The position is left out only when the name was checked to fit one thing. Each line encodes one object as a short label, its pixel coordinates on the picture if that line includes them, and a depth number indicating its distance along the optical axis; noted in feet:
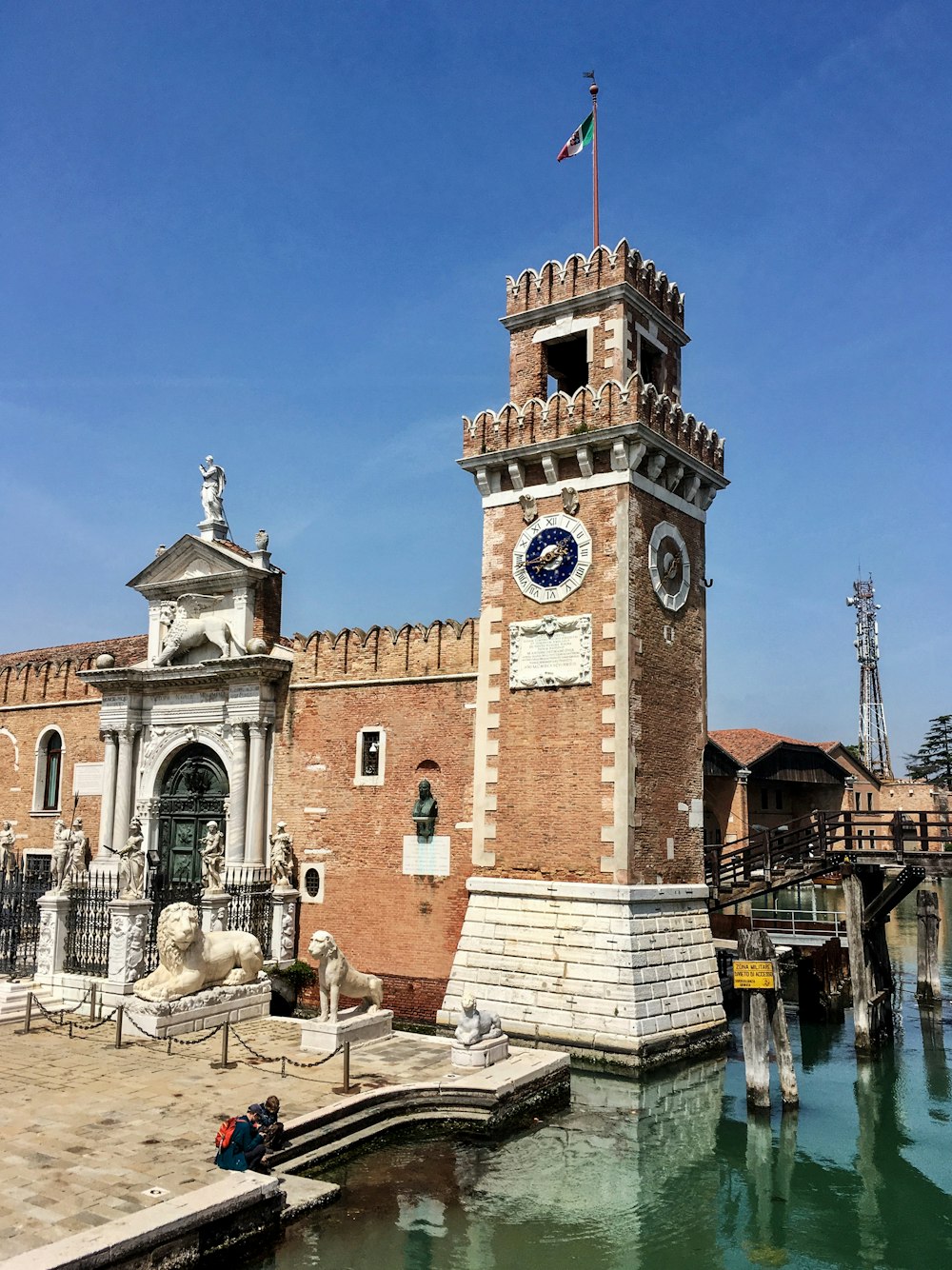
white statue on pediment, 85.05
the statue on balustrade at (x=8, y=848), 91.35
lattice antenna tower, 266.36
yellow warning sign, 50.72
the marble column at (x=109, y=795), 83.15
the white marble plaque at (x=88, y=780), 89.56
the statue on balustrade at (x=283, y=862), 74.43
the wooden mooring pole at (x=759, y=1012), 50.84
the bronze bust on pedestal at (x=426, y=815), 69.92
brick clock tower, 59.72
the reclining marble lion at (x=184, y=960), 56.13
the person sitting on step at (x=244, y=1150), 35.24
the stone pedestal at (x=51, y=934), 64.80
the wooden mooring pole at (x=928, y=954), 82.12
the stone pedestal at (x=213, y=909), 65.67
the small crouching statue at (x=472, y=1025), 50.19
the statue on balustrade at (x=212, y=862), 67.26
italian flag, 70.44
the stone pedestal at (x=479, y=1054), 49.80
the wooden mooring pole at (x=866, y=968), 64.34
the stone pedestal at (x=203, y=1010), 54.44
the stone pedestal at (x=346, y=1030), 52.16
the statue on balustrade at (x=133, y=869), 63.05
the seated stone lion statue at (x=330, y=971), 52.42
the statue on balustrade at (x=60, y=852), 80.49
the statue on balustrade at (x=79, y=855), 82.43
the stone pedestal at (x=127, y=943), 60.29
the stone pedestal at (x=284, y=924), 73.15
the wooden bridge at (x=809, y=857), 64.28
